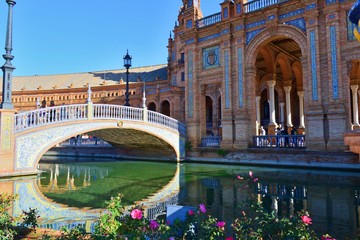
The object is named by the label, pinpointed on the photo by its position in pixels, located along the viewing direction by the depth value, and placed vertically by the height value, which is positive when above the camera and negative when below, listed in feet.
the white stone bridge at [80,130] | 34.12 +2.05
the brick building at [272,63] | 42.01 +14.65
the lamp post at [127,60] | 51.29 +14.92
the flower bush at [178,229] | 8.07 -2.57
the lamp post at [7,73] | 33.78 +8.41
